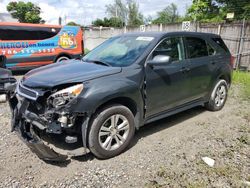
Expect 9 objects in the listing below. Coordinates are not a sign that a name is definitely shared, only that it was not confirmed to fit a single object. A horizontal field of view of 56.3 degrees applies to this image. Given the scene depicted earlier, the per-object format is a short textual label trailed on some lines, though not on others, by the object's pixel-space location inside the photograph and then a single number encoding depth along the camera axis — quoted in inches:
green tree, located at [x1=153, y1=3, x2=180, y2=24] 1947.7
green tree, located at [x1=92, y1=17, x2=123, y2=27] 1715.1
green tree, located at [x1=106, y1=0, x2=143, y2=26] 1669.5
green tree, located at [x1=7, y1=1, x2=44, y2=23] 1794.5
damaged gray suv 111.7
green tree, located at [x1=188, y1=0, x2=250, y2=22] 685.9
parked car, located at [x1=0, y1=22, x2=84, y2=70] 368.2
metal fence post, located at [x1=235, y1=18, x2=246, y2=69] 386.3
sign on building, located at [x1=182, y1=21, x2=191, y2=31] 461.1
